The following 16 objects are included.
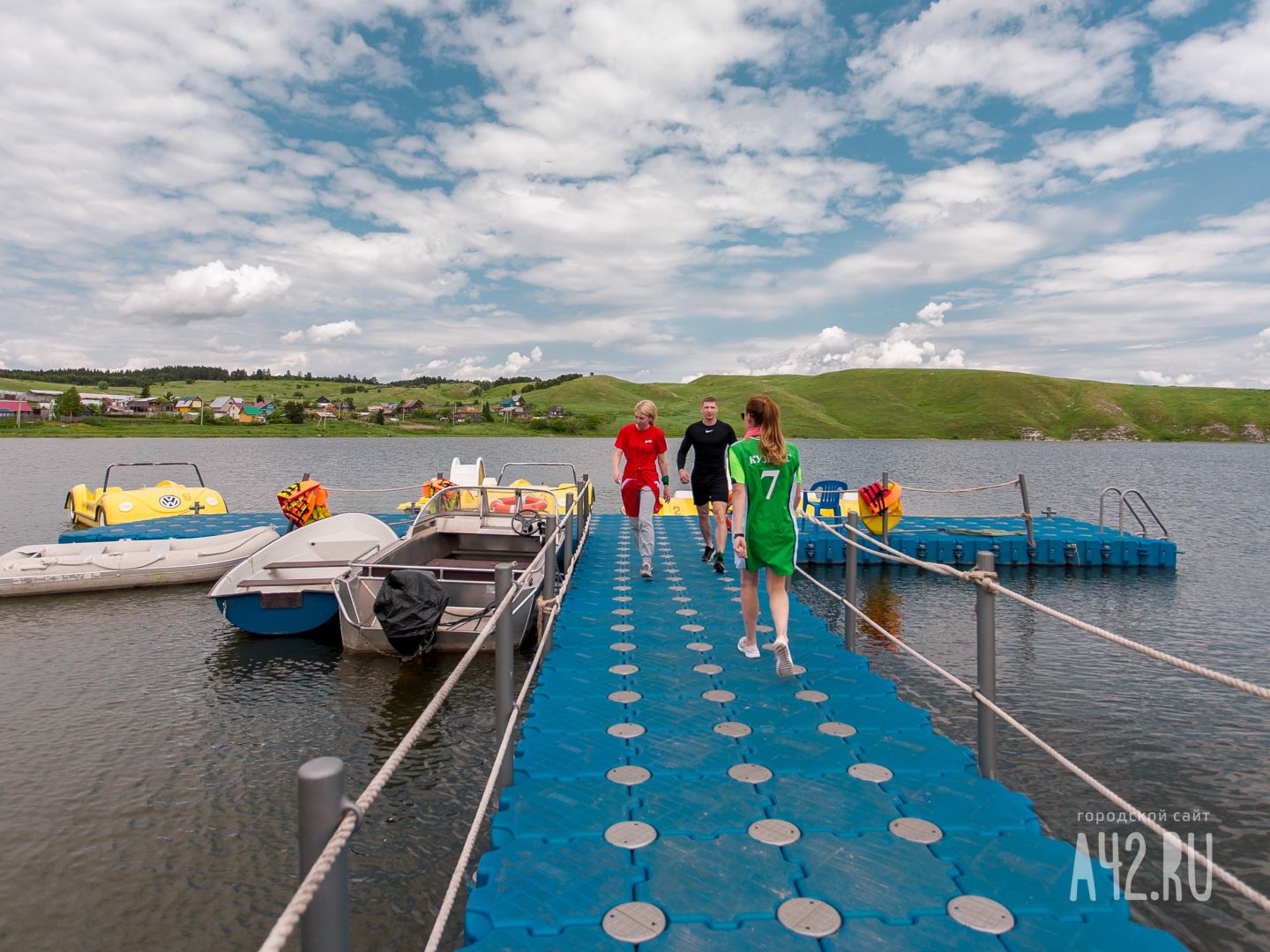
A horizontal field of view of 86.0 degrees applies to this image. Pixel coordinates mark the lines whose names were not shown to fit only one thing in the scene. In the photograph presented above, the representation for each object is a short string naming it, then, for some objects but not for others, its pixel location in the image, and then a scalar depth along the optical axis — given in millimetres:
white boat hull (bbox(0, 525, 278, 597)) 14062
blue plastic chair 18297
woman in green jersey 6223
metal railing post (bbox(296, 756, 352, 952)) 1703
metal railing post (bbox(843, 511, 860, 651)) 7387
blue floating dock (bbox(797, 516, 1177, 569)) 18094
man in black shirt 10055
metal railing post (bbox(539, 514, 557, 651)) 7281
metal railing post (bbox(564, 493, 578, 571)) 11064
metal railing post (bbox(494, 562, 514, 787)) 4219
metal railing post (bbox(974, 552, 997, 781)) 4379
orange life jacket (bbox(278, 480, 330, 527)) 17969
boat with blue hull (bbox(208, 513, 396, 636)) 10727
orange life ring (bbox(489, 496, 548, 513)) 14406
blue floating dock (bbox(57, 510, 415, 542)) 18266
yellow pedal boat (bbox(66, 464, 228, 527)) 20500
